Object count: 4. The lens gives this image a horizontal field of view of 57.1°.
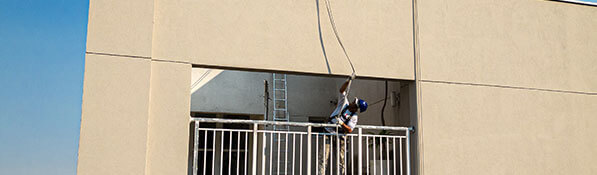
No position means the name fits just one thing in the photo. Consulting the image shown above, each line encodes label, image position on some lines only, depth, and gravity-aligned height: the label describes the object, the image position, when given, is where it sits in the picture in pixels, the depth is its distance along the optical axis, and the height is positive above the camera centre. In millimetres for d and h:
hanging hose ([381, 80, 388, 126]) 9525 +357
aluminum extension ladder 12070 +509
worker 7570 +108
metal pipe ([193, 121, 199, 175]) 6859 -227
